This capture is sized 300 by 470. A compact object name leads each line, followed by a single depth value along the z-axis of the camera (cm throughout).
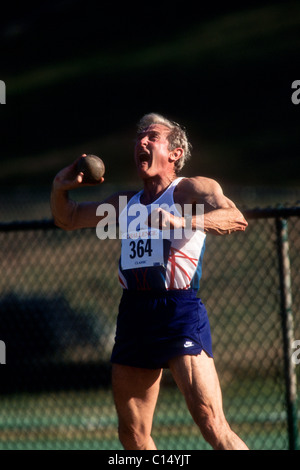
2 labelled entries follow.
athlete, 758
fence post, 979
